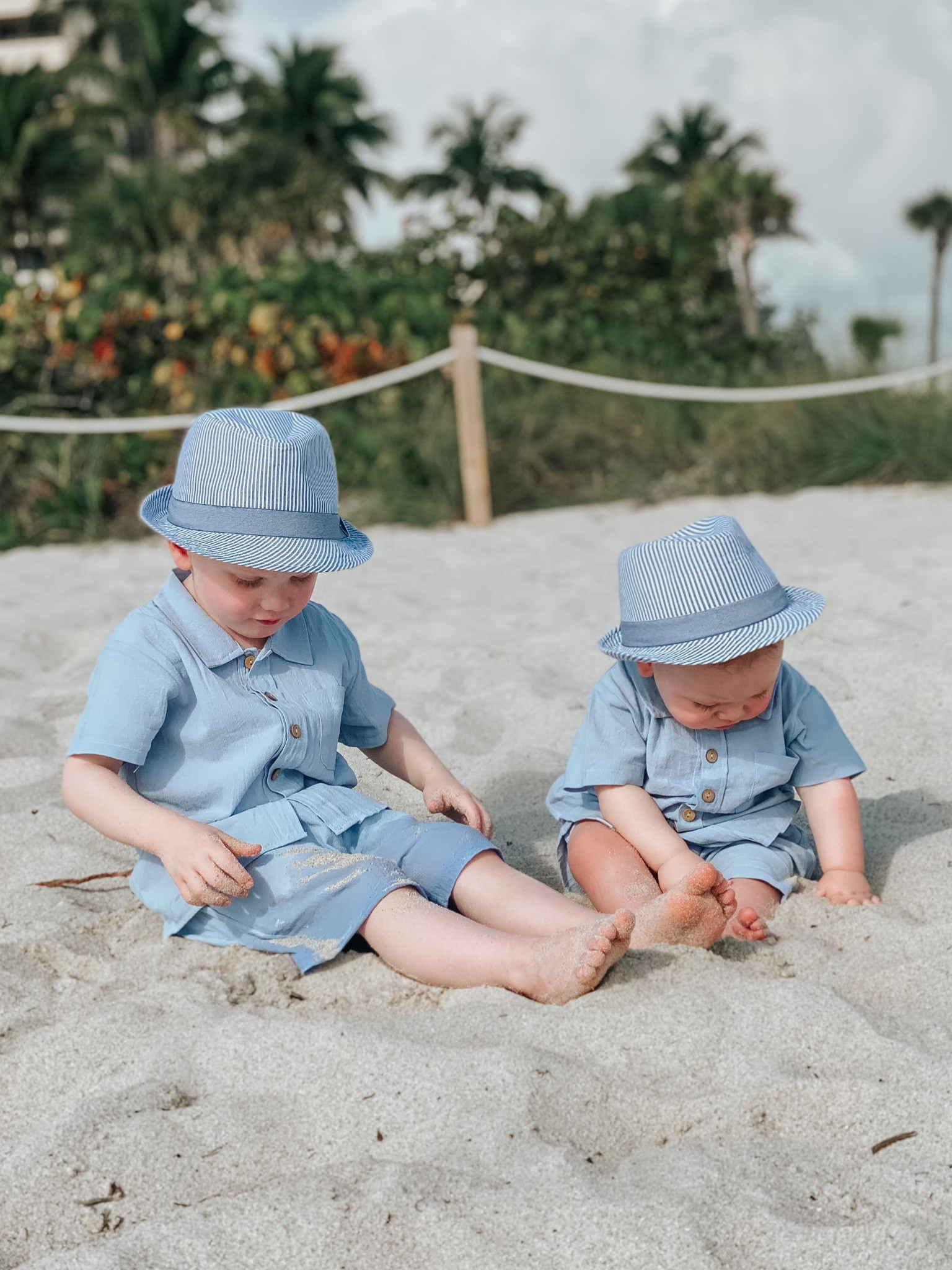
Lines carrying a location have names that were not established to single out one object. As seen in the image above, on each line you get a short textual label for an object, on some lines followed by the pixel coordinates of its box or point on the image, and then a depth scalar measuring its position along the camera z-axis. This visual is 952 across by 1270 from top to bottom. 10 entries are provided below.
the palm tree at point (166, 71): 31.72
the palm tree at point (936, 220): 31.59
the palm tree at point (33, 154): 27.16
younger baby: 2.07
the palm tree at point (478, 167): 35.47
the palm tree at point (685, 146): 37.12
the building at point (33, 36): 39.00
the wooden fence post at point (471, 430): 6.20
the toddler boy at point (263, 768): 1.90
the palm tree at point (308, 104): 33.75
